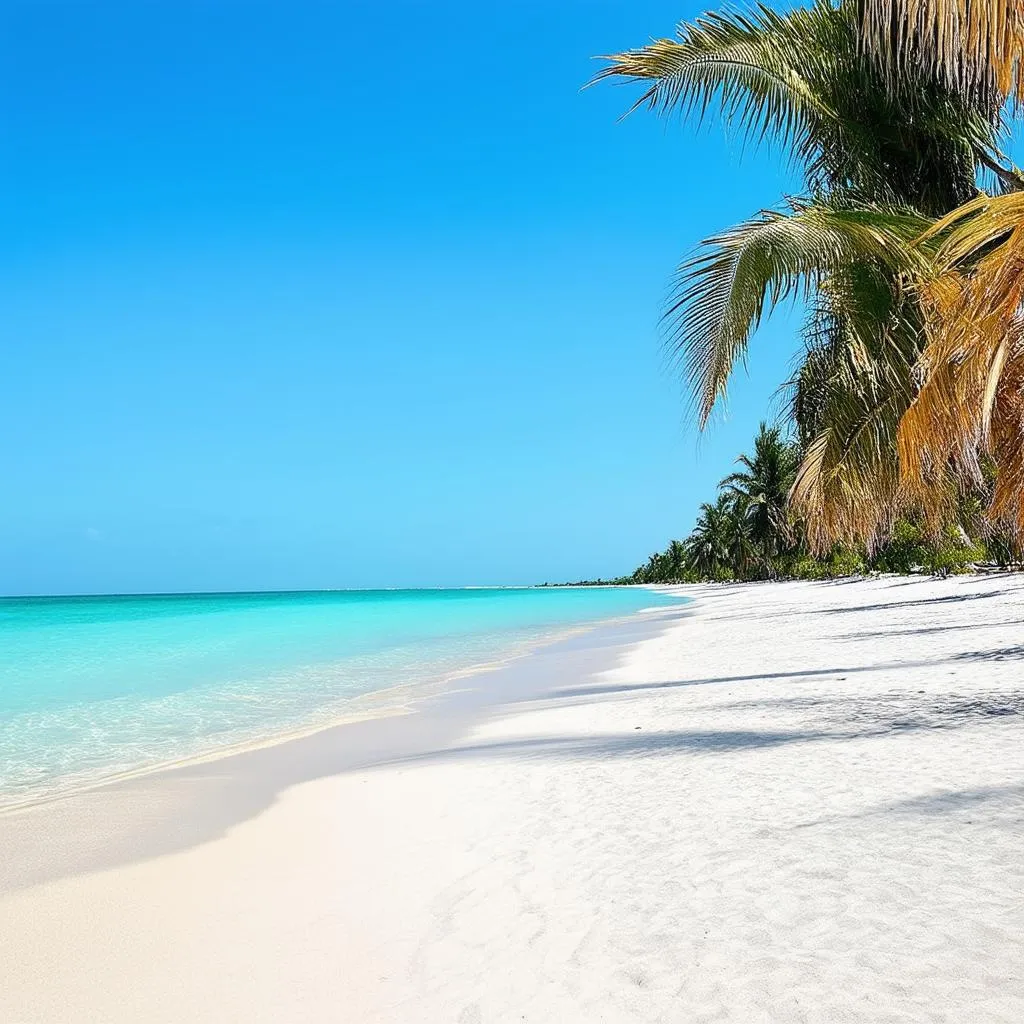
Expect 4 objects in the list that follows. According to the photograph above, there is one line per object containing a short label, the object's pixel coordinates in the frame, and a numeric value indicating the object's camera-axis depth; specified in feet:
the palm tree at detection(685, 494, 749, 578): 224.33
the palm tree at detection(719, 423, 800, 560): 172.07
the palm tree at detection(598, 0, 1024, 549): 23.54
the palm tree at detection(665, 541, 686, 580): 317.85
